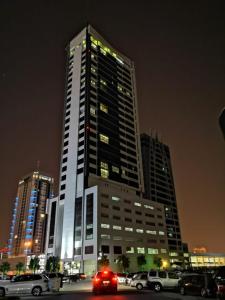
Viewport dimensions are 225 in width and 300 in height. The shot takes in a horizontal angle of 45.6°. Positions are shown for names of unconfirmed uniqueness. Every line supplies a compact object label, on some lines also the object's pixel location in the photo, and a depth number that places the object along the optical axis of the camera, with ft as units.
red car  72.02
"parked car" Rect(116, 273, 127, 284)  132.01
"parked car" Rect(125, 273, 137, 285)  120.39
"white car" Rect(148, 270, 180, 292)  83.13
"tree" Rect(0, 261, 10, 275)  458.50
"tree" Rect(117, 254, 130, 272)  305.32
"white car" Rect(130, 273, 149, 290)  92.94
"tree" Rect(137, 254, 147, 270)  329.31
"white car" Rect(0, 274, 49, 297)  72.33
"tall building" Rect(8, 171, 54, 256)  640.75
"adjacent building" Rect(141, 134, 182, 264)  504.55
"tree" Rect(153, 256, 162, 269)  361.51
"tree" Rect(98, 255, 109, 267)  282.15
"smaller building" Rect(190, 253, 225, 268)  536.42
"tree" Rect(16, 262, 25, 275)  455.34
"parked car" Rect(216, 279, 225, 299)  50.15
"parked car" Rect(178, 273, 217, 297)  63.82
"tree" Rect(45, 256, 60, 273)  314.55
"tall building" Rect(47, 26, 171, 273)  319.88
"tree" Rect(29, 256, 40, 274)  374.43
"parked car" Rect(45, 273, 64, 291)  79.06
